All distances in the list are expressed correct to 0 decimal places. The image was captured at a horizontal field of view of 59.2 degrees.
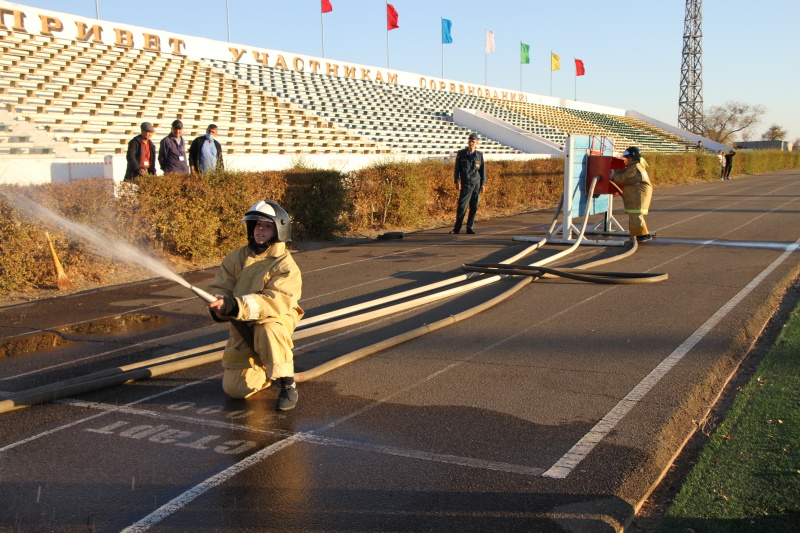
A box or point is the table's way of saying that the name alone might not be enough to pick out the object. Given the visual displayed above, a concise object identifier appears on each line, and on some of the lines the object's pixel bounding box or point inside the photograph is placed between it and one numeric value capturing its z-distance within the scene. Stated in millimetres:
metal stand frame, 13695
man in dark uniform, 15992
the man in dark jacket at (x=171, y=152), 13102
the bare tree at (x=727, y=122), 99312
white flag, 62931
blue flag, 59188
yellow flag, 69375
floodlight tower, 79500
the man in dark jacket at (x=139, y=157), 12180
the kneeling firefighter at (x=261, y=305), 5207
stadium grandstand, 20703
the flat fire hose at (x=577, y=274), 9875
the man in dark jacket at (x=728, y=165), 45003
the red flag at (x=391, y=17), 54531
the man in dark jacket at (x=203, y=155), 13727
